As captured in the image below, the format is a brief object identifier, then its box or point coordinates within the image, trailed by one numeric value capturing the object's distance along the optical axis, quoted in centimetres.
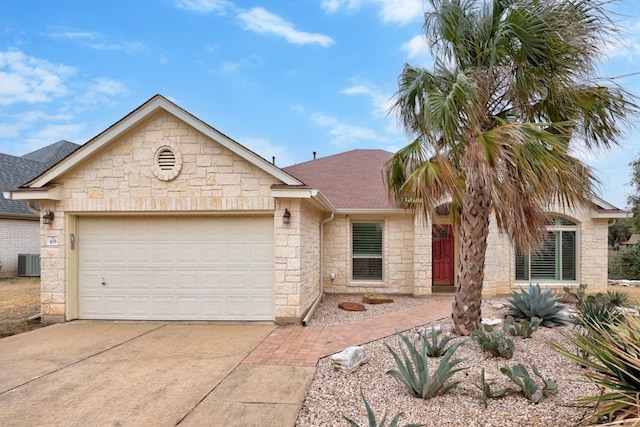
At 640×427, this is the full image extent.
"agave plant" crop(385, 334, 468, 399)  412
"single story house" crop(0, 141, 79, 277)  1704
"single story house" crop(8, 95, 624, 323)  786
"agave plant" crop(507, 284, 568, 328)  699
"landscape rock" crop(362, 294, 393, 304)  1045
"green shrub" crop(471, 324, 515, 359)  518
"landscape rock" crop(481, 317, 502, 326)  680
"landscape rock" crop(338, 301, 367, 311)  946
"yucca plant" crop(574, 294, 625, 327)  607
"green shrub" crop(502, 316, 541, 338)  604
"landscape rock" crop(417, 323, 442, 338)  663
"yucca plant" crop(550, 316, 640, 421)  300
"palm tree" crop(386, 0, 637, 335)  535
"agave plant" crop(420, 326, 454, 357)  532
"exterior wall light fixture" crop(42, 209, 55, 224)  813
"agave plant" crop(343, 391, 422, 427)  295
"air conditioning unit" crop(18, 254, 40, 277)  1716
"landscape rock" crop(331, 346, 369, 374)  500
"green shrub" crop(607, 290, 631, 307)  775
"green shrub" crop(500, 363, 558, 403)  398
